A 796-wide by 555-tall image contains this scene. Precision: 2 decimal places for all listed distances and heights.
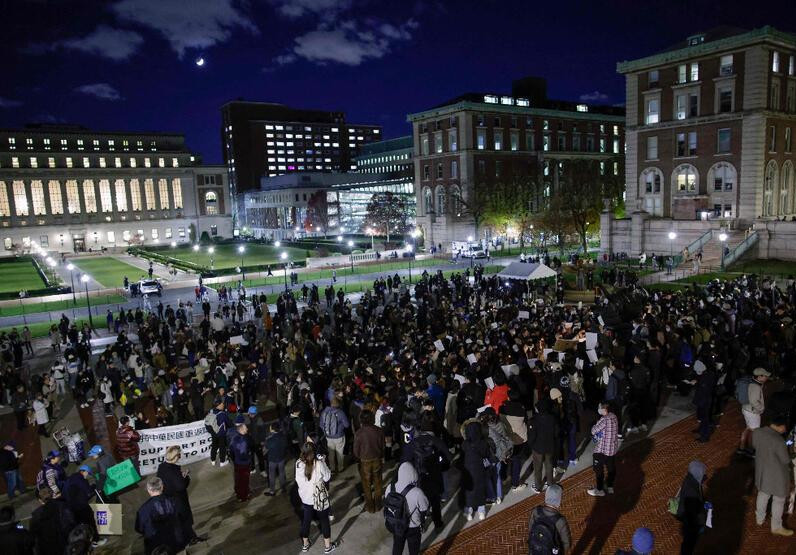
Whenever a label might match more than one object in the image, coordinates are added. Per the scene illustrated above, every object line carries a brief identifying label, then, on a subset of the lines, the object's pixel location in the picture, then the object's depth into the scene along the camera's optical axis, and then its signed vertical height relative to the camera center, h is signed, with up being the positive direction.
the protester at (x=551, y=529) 6.63 -3.70
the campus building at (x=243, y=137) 196.50 +27.26
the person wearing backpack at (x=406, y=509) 8.04 -4.13
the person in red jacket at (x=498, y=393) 12.22 -3.92
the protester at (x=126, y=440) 12.36 -4.64
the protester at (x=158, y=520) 8.17 -4.21
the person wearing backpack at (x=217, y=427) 12.69 -4.61
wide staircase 45.62 -3.78
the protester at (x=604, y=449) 10.04 -4.32
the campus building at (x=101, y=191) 113.19 +6.66
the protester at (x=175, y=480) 9.24 -4.16
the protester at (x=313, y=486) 9.08 -4.28
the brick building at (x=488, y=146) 79.81 +8.87
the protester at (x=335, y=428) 11.76 -4.37
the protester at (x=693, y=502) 7.69 -4.04
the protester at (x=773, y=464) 8.57 -4.00
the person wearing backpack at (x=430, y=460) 9.18 -3.97
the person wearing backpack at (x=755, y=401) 10.93 -3.82
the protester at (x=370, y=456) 10.20 -4.31
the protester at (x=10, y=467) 11.63 -4.85
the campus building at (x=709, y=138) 49.97 +5.58
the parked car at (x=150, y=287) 44.28 -5.08
